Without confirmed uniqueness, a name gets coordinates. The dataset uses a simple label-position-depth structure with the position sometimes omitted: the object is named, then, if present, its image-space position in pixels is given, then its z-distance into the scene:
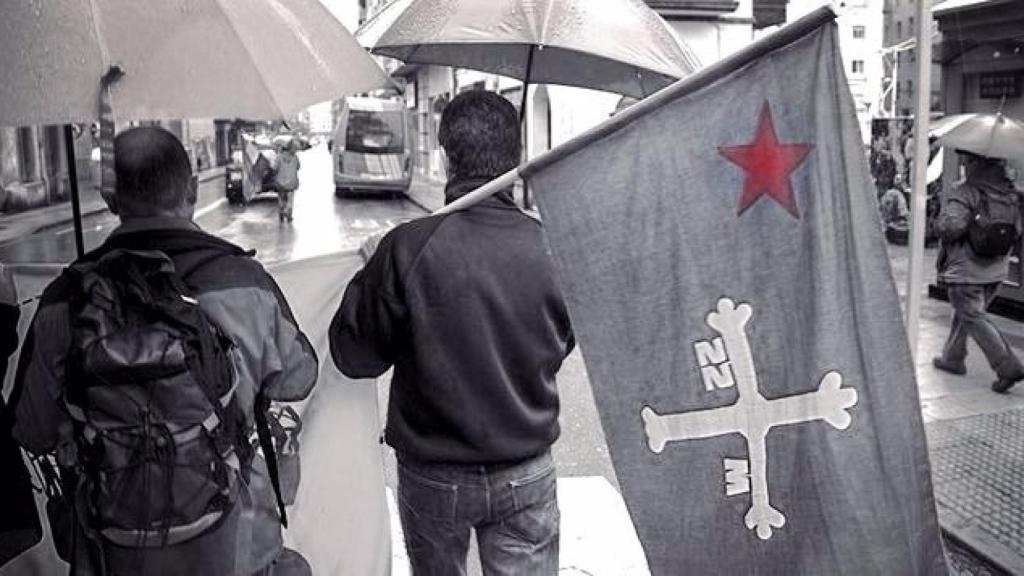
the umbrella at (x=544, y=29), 3.24
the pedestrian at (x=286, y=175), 20.64
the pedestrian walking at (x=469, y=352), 2.33
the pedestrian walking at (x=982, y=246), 6.96
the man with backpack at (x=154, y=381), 1.95
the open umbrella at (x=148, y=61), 2.09
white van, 28.39
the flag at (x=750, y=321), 1.92
